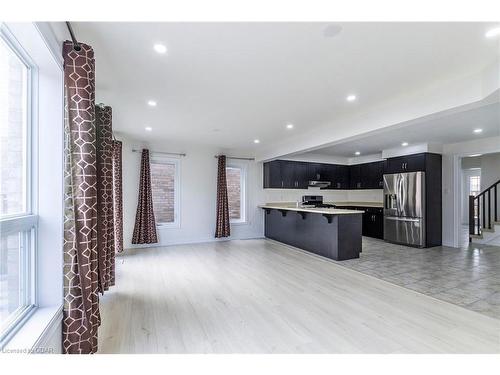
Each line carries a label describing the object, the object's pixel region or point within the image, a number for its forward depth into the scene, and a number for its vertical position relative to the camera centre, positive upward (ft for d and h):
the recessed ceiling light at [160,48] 7.14 +4.01
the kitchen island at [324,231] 16.08 -2.87
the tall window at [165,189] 20.52 +0.06
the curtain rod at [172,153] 20.35 +2.98
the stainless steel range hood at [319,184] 25.32 +0.51
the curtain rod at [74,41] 5.89 +3.43
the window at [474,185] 30.35 +0.42
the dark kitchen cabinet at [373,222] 23.02 -3.09
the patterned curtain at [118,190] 15.42 +0.00
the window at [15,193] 4.75 -0.05
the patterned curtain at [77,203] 5.76 -0.29
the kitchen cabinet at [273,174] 23.75 +1.38
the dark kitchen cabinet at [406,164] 19.65 +2.03
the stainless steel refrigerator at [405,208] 19.36 -1.52
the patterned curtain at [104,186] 8.51 +0.14
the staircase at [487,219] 20.59 -2.61
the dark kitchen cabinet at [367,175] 24.40 +1.36
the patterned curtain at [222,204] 21.84 -1.22
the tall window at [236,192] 23.43 -0.23
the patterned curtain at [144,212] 19.11 -1.64
